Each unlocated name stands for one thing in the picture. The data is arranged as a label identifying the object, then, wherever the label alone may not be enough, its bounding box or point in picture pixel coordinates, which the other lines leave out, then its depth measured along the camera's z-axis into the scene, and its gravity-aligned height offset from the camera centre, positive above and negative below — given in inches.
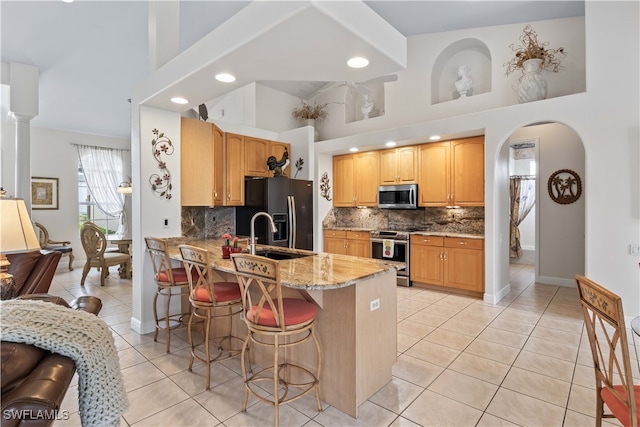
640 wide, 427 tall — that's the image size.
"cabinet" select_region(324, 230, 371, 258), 228.4 -23.0
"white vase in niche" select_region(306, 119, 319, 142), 267.3 +75.6
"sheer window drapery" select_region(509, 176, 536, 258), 299.0 +8.4
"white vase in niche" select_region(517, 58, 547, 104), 164.9 +66.1
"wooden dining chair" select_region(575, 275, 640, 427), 50.8 -24.9
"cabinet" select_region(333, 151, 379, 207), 232.8 +24.5
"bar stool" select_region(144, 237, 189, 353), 115.4 -23.0
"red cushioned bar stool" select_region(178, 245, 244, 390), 96.7 -25.5
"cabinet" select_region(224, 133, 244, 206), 181.0 +24.3
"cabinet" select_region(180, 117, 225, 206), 152.9 +24.4
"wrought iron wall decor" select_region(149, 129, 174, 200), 139.7 +19.7
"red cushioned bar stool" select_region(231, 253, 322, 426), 74.4 -25.4
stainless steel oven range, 208.1 -24.4
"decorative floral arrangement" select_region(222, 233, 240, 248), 113.8 -10.6
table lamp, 79.1 -5.3
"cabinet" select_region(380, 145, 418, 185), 212.5 +31.3
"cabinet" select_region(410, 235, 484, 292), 181.5 -30.2
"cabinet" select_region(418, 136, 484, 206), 186.5 +23.3
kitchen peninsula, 80.9 -30.0
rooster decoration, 207.5 +30.6
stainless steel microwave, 210.7 +10.1
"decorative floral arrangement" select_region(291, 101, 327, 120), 271.9 +85.3
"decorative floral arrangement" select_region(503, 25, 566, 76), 167.5 +85.6
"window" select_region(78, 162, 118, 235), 295.6 +0.2
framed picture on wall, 267.0 +16.6
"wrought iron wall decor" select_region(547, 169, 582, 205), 204.7 +16.0
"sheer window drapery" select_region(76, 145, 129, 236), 296.2 +33.8
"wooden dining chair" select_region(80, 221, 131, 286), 221.6 -25.6
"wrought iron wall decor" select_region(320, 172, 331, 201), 247.8 +19.0
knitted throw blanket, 43.1 -18.9
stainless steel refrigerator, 188.7 +1.0
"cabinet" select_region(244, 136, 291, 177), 196.2 +36.9
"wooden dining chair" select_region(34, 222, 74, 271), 256.7 -24.7
